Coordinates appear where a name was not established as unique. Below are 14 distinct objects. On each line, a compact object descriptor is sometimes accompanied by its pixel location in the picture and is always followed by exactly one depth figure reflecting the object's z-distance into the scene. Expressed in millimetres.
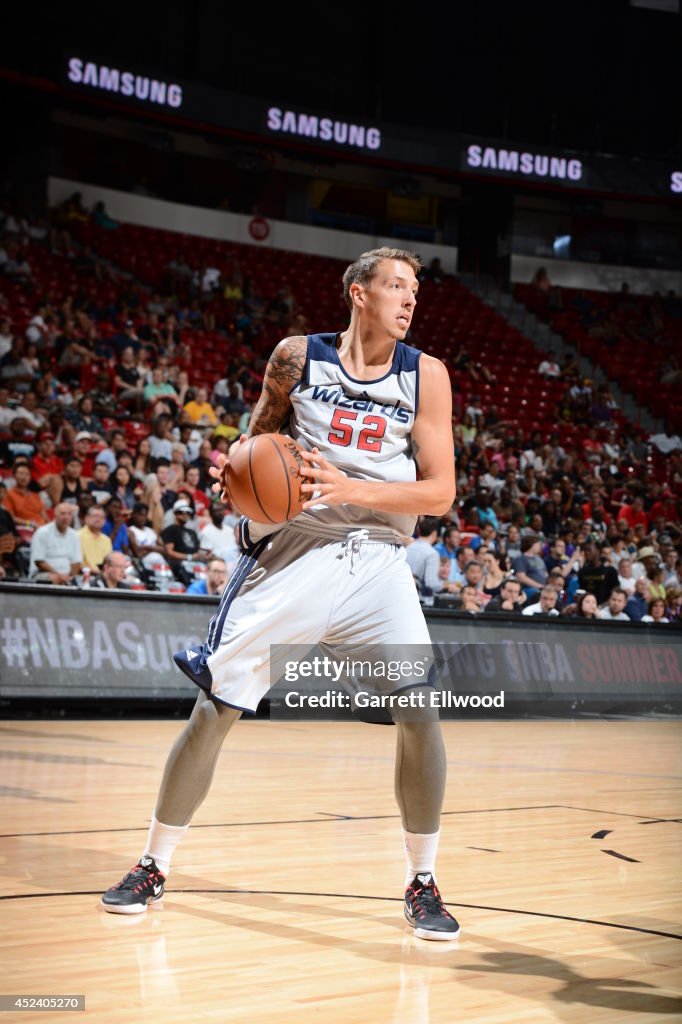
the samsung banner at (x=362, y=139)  19969
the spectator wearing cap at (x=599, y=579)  13938
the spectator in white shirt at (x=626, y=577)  14531
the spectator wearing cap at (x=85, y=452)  13419
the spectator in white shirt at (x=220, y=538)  11828
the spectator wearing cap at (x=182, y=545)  11422
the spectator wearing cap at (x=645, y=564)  15055
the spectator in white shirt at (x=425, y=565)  12027
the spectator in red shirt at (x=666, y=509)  18344
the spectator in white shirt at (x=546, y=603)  12703
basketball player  3697
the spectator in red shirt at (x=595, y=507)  17469
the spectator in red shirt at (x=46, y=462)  12430
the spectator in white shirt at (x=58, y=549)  10438
